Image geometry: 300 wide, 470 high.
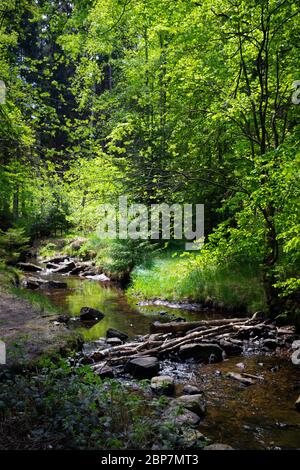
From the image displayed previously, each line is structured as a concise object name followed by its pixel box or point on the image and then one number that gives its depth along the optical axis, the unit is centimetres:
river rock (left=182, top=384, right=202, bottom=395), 669
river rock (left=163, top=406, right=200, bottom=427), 457
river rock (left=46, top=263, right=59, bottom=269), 2200
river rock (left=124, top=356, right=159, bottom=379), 737
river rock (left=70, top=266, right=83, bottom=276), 2084
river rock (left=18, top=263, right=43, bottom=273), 2115
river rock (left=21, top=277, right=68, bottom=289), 1672
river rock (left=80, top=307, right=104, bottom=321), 1192
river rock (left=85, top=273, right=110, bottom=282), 1912
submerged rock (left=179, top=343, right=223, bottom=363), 839
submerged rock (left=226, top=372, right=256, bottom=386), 718
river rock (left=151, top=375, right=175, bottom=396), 654
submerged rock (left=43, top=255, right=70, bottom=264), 2315
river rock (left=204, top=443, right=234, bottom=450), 447
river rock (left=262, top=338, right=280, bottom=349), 911
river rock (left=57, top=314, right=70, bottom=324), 1054
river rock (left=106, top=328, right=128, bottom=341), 979
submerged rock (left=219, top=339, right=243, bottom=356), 886
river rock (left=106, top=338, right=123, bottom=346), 930
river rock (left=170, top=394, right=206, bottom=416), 588
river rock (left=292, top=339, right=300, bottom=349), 882
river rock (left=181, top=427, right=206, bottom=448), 434
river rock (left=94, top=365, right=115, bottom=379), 725
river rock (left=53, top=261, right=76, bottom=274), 2122
